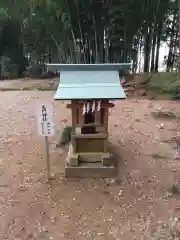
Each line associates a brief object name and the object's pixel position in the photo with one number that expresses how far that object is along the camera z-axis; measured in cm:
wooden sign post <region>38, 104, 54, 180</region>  166
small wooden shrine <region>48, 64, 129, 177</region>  167
